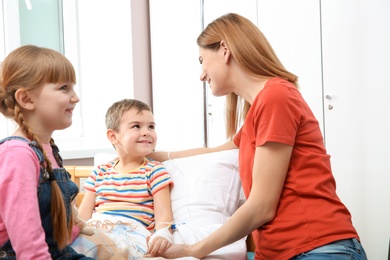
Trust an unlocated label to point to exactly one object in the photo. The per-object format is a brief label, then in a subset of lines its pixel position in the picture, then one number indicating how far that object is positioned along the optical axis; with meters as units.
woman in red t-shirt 1.19
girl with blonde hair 1.01
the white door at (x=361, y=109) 2.21
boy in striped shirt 1.59
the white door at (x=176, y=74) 3.08
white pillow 1.59
